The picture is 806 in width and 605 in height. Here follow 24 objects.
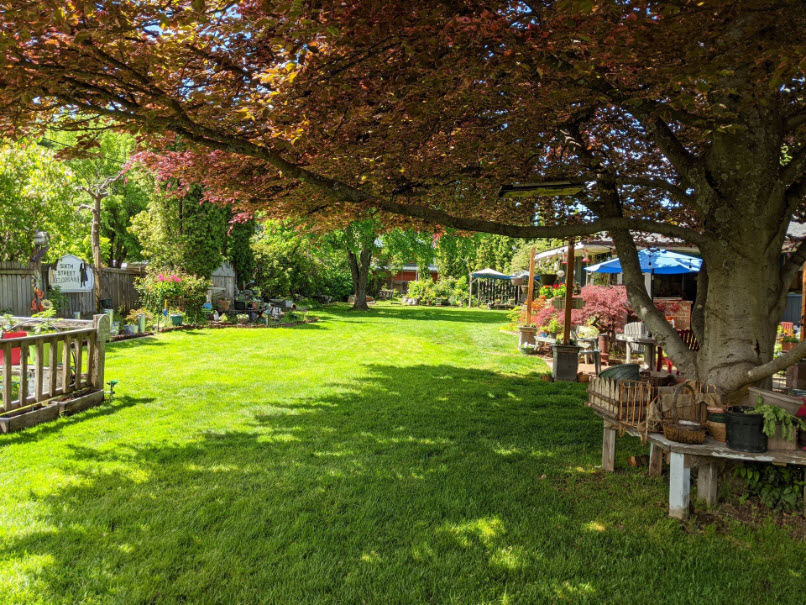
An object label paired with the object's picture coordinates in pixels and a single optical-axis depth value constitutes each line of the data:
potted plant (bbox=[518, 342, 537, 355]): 12.59
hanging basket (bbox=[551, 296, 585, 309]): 12.66
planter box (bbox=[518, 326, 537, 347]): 13.07
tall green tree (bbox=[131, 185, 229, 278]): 16.83
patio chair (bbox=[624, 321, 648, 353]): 10.52
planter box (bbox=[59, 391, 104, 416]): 6.00
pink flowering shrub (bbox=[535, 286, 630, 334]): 12.34
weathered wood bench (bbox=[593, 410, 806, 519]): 3.54
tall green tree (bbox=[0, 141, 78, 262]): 12.24
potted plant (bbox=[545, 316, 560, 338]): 12.52
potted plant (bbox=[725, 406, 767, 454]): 3.56
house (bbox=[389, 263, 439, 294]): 47.06
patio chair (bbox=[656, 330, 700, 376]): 8.51
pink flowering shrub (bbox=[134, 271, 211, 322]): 15.11
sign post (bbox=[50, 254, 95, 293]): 14.74
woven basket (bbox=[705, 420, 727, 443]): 3.80
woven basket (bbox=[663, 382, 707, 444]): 3.70
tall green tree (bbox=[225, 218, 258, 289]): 21.33
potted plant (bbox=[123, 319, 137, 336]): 13.00
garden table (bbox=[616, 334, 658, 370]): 8.57
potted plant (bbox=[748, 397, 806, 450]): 3.54
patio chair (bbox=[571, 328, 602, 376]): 9.98
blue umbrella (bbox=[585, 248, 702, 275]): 11.24
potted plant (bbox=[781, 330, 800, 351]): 8.40
